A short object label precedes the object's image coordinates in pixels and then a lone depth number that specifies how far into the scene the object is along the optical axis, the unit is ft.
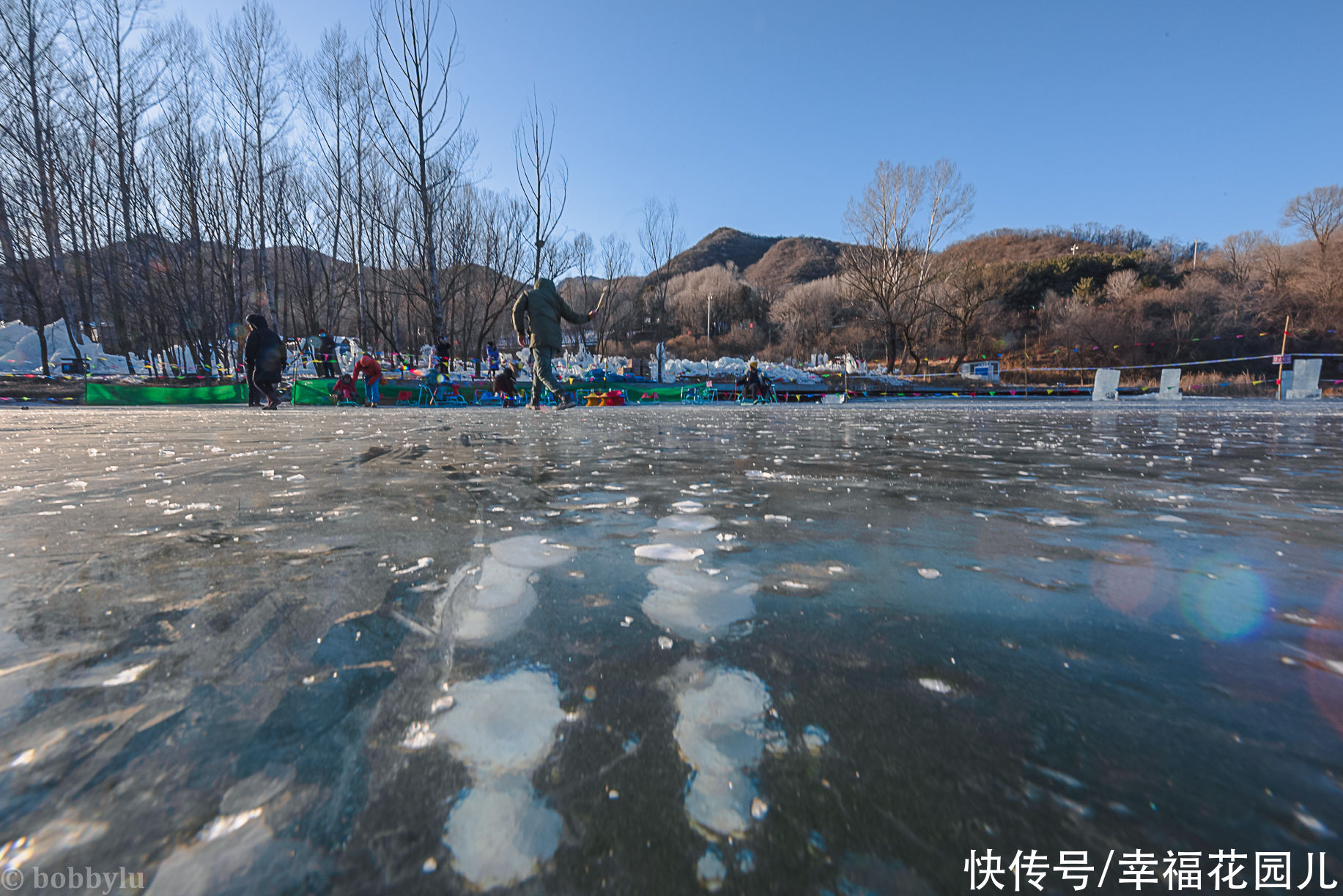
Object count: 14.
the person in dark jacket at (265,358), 33.81
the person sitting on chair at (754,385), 52.80
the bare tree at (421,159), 46.42
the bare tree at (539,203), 55.67
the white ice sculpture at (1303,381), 58.34
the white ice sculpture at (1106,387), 60.39
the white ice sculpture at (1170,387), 60.23
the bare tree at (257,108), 56.90
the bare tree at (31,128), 48.78
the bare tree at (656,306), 163.32
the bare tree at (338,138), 60.85
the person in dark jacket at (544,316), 30.63
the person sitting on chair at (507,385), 44.96
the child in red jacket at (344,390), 43.86
